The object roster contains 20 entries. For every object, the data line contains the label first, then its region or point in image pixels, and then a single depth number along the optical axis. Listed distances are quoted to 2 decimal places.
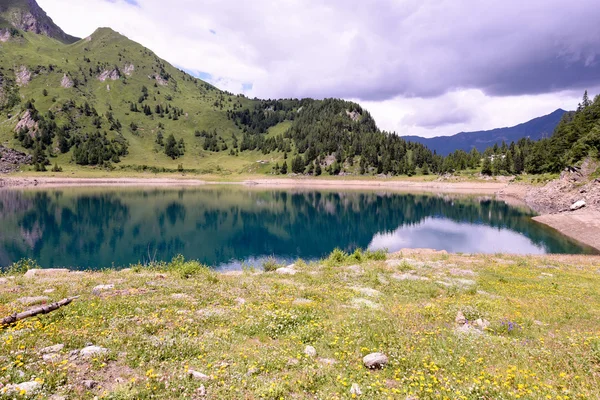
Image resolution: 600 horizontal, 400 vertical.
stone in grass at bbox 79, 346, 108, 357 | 8.69
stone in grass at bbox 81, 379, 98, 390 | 7.27
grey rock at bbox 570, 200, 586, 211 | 61.01
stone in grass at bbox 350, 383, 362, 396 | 7.41
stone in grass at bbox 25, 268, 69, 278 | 20.47
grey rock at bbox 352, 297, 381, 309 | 14.49
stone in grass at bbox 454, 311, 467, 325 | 12.52
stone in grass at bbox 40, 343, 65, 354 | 8.66
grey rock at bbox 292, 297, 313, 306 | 14.20
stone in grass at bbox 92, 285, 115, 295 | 14.95
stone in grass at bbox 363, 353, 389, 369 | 8.81
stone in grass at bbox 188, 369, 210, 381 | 7.82
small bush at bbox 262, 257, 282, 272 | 25.32
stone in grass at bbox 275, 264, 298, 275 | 22.24
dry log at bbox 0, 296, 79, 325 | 10.49
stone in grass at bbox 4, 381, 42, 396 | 6.61
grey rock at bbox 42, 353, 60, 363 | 8.18
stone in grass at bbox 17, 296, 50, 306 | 12.90
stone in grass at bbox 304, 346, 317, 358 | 9.47
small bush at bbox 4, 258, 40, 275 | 21.66
